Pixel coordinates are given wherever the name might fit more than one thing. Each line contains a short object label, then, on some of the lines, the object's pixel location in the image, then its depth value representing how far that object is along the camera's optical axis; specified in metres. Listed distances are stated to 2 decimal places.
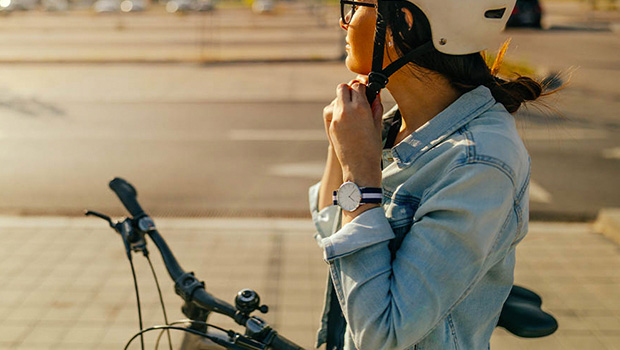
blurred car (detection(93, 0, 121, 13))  38.08
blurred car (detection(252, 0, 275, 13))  35.68
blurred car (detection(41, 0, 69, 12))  39.19
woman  1.26
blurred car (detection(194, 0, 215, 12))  37.67
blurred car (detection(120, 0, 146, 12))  39.62
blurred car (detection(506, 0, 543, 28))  22.28
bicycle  1.63
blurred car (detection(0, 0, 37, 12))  35.26
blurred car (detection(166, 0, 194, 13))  38.25
